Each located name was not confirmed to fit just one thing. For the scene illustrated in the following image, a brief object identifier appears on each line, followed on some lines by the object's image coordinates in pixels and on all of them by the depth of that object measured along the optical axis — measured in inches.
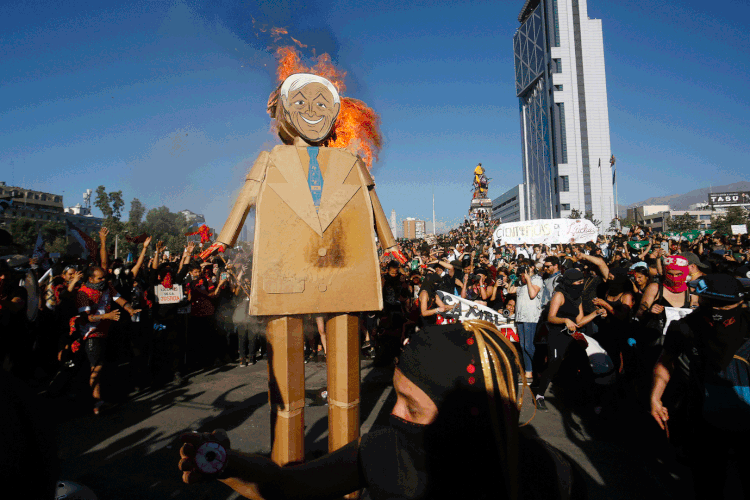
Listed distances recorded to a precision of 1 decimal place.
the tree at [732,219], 1305.4
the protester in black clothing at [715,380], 108.2
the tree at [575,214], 1909.3
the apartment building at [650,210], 4739.2
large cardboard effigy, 118.8
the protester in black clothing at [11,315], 197.6
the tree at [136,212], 2271.2
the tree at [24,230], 1795.0
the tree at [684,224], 1422.7
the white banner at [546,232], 717.3
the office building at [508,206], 4842.5
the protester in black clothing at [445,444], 48.8
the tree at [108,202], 2250.2
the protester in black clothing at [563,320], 213.8
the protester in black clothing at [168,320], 270.8
